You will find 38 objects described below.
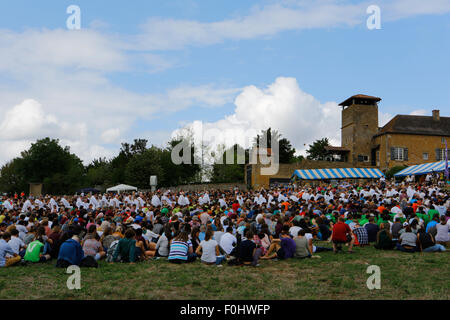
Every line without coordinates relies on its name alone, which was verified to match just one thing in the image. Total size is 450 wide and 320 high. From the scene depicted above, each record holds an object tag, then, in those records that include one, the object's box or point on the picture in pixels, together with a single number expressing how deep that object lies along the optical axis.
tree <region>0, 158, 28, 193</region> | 68.69
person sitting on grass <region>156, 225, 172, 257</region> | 10.77
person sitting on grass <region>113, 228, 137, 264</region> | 10.01
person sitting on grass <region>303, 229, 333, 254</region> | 10.92
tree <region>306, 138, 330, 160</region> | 68.56
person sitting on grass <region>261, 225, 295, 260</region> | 10.43
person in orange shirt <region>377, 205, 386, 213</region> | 15.70
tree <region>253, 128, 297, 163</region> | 62.33
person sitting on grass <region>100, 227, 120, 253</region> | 10.77
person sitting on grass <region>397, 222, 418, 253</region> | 11.20
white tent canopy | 35.62
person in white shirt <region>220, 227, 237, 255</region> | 10.17
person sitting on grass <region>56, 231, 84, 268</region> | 9.12
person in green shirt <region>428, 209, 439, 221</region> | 14.09
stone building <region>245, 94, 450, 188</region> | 46.62
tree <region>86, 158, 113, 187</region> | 68.88
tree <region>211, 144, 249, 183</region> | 60.56
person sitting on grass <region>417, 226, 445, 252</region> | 11.16
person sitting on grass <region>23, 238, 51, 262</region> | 9.92
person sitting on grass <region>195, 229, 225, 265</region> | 9.77
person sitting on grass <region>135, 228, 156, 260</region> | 10.20
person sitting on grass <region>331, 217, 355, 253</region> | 11.13
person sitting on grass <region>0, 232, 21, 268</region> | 9.49
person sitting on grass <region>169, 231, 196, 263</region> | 9.89
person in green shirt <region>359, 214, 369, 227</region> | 13.72
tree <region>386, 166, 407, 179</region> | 41.39
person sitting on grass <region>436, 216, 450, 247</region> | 11.65
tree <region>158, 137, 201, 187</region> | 61.00
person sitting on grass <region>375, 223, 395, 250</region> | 11.66
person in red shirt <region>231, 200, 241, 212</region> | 19.00
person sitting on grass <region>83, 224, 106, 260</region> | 9.87
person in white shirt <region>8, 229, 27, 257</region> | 9.96
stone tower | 51.59
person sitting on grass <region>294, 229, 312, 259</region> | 10.48
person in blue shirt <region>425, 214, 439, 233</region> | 12.30
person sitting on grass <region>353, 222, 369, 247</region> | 12.40
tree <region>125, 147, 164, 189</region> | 56.34
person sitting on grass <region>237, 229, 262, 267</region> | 9.52
